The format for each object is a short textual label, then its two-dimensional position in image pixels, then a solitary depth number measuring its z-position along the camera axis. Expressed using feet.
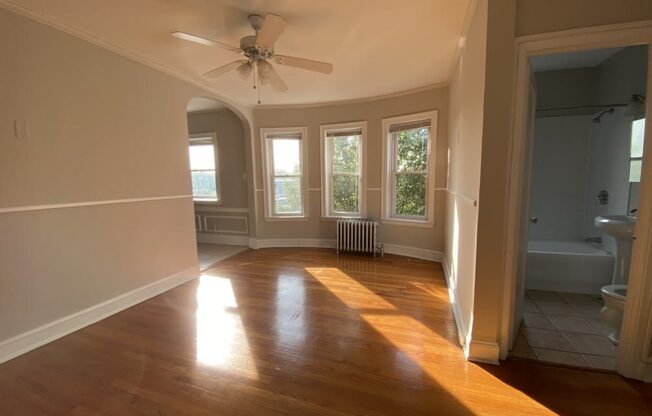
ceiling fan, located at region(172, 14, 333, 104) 6.42
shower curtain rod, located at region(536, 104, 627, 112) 10.60
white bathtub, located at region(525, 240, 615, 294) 9.21
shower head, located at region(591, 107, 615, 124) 10.32
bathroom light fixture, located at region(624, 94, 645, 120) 8.60
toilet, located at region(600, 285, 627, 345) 6.06
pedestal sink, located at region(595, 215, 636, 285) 6.80
